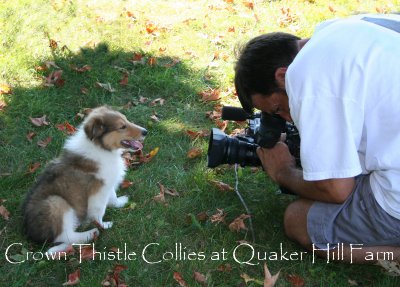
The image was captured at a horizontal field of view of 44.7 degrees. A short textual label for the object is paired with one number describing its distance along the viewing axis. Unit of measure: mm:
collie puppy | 3541
